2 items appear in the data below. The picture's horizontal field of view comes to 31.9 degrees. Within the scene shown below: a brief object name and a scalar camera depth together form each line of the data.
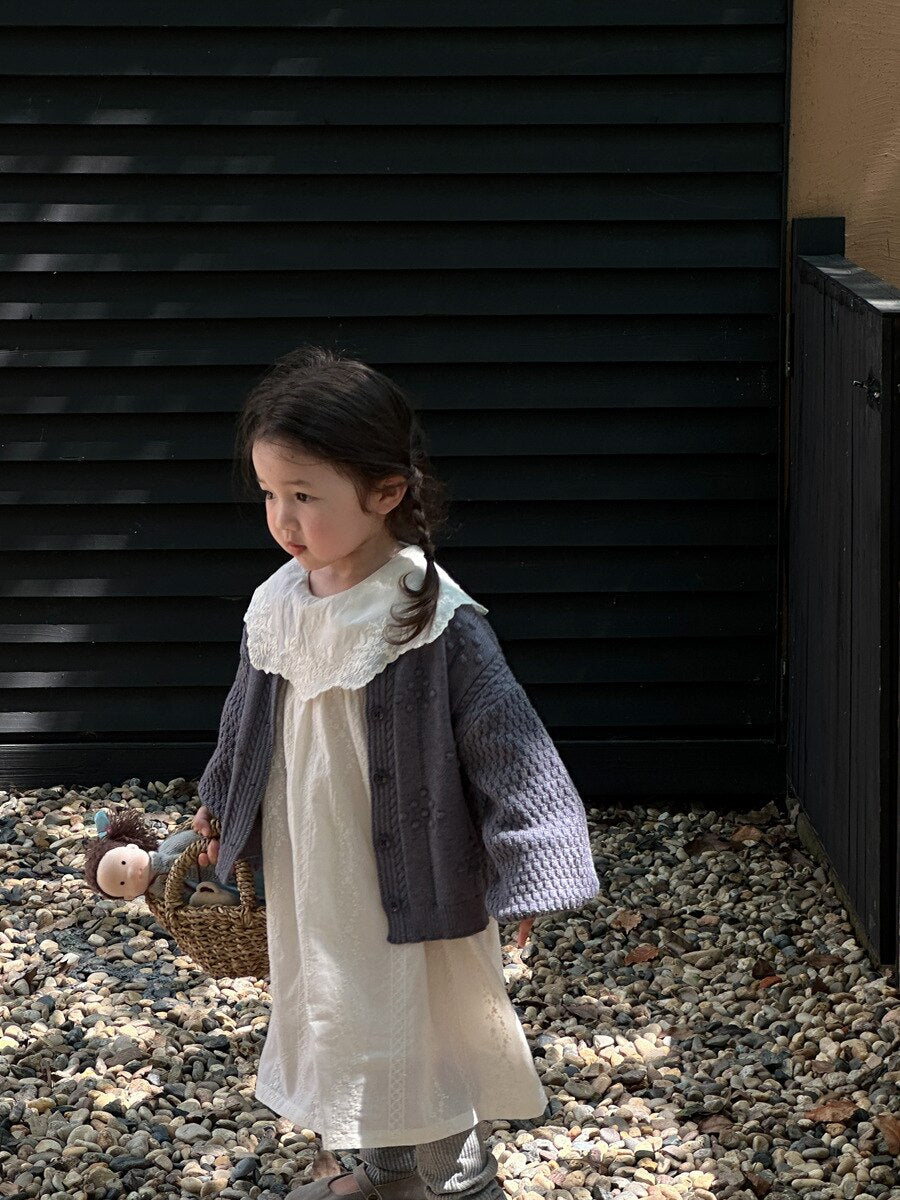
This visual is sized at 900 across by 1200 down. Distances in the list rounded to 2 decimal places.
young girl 2.28
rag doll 2.58
